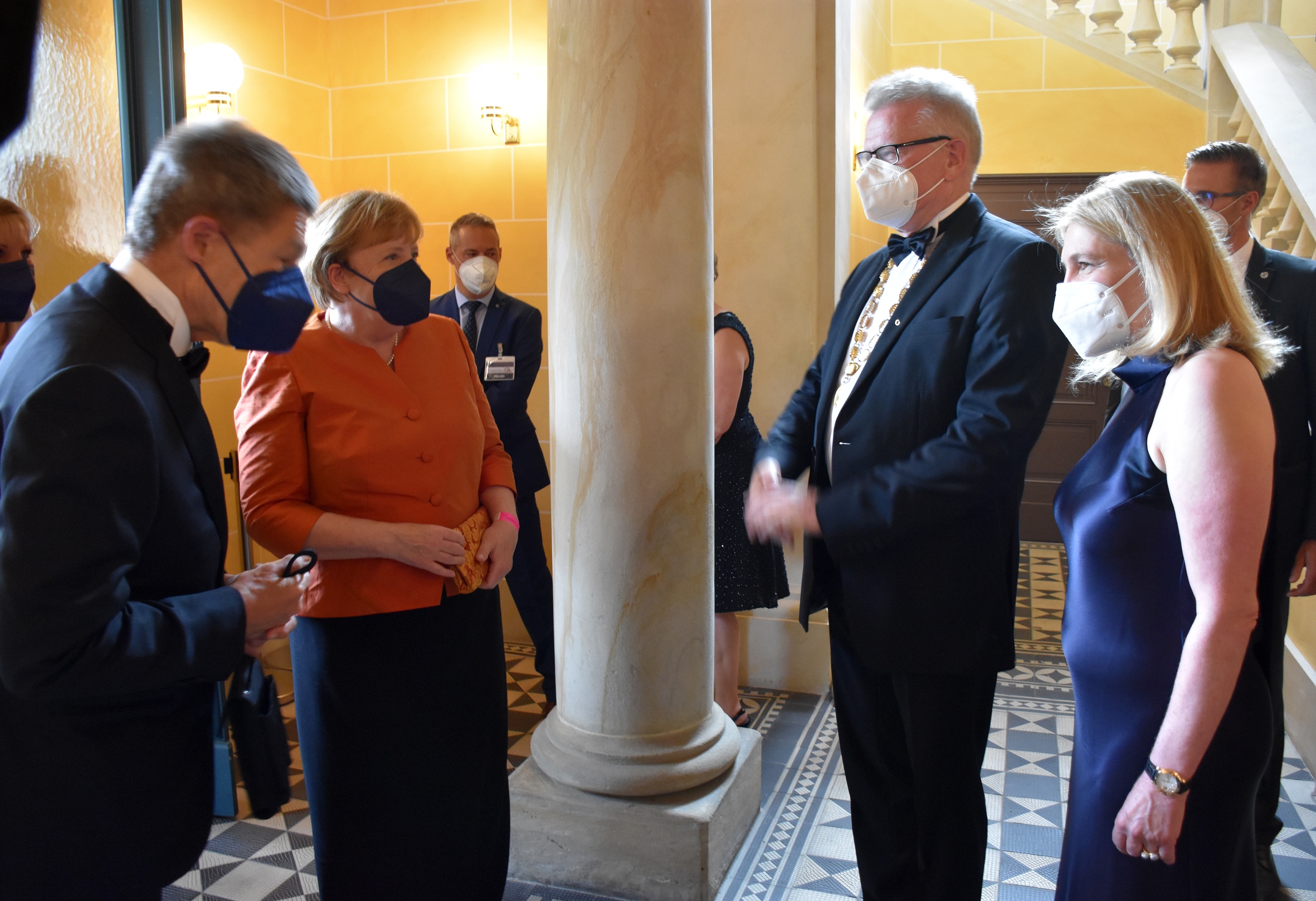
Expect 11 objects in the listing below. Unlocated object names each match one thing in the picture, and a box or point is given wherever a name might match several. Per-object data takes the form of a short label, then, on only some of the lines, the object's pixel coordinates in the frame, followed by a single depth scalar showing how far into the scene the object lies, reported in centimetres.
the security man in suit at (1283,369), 245
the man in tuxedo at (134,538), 116
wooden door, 656
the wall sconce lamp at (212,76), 386
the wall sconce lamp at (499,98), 457
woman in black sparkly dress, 330
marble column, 239
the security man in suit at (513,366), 413
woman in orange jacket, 187
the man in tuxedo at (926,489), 182
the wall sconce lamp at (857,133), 452
